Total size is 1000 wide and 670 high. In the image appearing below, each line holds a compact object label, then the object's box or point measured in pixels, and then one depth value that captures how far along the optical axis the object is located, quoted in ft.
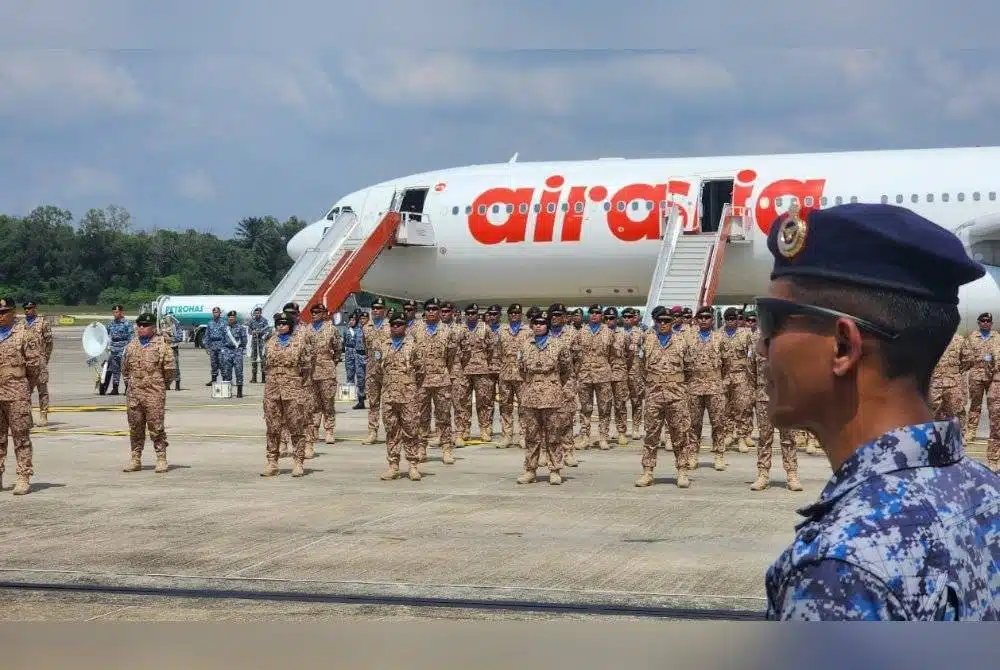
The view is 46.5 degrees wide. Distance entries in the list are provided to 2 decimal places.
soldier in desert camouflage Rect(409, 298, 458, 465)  44.21
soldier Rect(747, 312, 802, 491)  33.60
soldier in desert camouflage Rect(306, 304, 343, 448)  47.93
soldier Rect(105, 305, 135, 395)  64.64
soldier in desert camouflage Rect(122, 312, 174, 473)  38.11
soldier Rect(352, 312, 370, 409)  65.87
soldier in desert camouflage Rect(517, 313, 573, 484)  35.63
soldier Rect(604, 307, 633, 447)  48.80
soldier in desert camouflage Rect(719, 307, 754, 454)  44.86
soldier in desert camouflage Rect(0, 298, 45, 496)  33.40
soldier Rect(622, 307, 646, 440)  50.65
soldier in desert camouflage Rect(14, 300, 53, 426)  48.60
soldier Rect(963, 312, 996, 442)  43.06
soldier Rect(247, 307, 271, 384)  80.07
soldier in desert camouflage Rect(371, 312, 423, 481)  36.94
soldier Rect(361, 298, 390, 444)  43.74
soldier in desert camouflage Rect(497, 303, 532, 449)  48.93
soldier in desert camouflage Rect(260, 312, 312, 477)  37.83
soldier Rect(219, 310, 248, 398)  76.02
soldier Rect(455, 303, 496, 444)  50.14
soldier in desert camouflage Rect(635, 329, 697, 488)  35.06
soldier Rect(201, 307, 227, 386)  76.54
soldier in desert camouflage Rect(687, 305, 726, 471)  39.91
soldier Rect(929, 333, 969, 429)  41.70
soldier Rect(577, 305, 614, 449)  48.83
